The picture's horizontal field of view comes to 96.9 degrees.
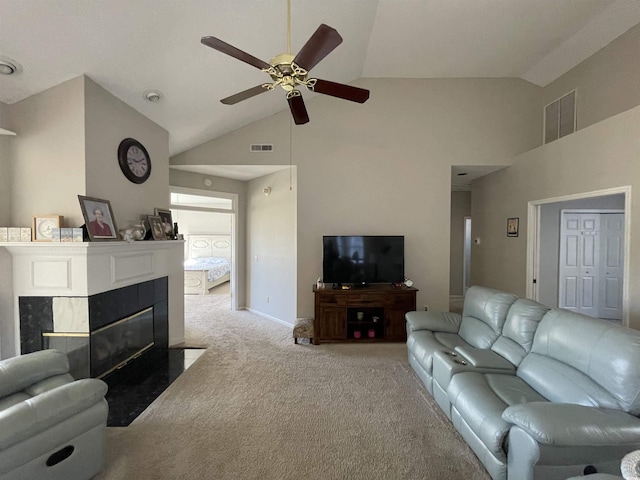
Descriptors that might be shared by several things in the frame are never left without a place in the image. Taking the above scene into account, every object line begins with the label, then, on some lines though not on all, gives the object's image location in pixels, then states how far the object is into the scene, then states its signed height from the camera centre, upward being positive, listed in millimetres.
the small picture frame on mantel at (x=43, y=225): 2529 +67
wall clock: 3061 +828
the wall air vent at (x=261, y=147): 4527 +1380
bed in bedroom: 7094 -841
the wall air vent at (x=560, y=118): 4129 +1770
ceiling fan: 1691 +1096
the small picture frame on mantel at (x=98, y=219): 2549 +133
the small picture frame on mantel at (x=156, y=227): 3420 +73
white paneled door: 4809 -468
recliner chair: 1445 -1059
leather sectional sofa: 1434 -995
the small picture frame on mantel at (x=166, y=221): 3684 +158
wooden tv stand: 4012 -1085
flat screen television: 4242 -378
